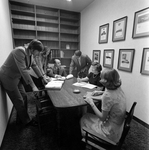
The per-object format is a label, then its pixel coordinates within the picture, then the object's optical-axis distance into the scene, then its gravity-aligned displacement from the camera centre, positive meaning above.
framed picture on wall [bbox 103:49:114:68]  2.60 -0.03
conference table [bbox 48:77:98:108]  1.18 -0.53
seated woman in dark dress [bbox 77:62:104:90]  2.00 -0.36
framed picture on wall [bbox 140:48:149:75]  1.80 -0.09
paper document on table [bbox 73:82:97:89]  1.76 -0.50
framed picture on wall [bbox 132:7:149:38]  1.76 +0.59
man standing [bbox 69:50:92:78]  2.95 -0.22
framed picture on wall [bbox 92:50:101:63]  3.14 +0.04
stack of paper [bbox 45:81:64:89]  1.66 -0.48
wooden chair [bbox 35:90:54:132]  1.54 -0.90
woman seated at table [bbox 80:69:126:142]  0.97 -0.46
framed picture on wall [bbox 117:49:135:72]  2.09 -0.05
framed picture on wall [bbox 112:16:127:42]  2.18 +0.61
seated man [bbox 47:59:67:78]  2.83 -0.37
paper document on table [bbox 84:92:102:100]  1.29 -0.51
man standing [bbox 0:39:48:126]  1.43 -0.21
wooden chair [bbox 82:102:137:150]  0.75 -0.73
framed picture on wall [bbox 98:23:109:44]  2.72 +0.64
